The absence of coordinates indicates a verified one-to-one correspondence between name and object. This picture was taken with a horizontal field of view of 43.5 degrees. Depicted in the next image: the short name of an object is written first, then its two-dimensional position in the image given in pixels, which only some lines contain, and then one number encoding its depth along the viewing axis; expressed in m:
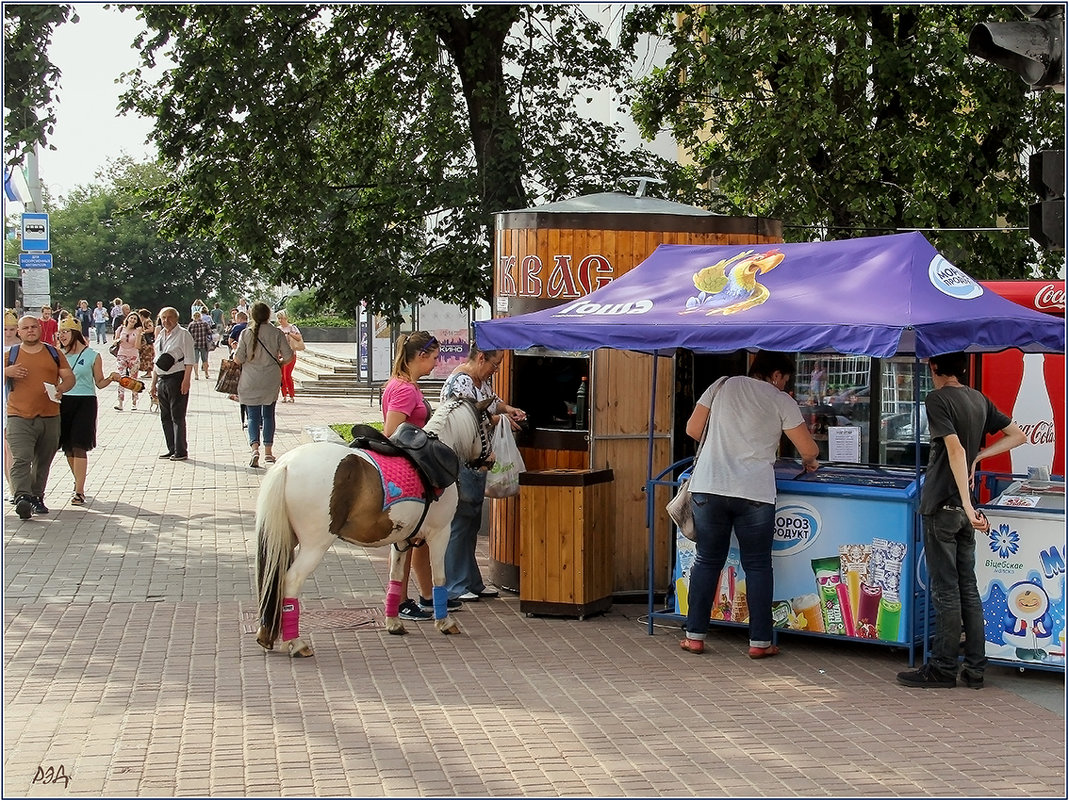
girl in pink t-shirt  8.54
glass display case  11.83
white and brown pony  7.51
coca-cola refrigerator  12.22
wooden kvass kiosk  8.98
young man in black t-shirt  7.21
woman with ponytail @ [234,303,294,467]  15.97
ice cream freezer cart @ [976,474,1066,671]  7.51
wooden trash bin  8.87
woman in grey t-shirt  7.90
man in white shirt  16.81
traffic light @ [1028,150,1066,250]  6.08
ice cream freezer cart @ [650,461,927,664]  7.84
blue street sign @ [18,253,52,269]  23.39
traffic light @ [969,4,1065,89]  6.07
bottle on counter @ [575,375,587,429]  9.71
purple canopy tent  7.34
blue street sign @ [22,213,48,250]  23.72
